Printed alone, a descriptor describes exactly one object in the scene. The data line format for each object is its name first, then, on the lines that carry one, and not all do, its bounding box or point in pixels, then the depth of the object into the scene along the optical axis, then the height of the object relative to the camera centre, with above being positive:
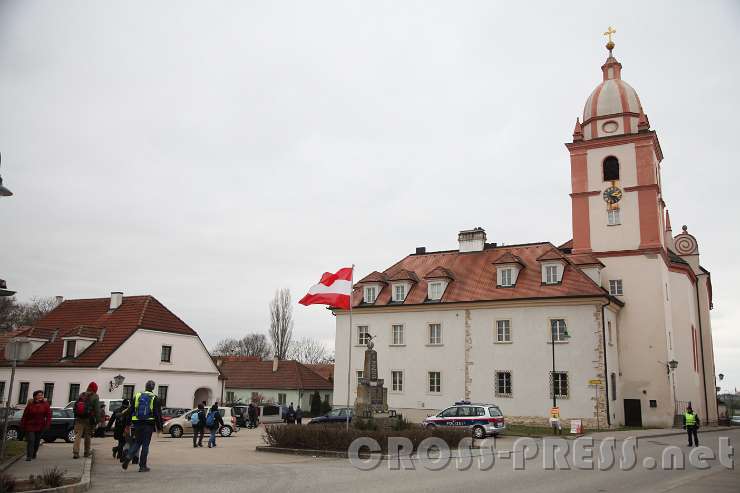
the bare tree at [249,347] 114.94 +6.06
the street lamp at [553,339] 34.44 +2.70
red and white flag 22.67 +3.23
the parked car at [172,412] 34.29 -1.74
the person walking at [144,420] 13.71 -0.87
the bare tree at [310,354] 111.25 +4.86
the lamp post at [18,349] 13.78 +0.56
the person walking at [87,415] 15.90 -0.92
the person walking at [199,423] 21.78 -1.43
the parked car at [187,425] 27.92 -1.96
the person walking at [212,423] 21.42 -1.41
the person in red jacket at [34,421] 15.05 -1.03
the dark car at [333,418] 33.91 -1.82
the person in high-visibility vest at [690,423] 22.32 -1.10
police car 26.96 -1.40
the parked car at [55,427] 22.41 -1.76
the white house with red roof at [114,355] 37.59 +1.41
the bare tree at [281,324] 68.75 +6.04
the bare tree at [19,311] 69.19 +7.31
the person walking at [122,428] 14.98 -1.20
